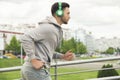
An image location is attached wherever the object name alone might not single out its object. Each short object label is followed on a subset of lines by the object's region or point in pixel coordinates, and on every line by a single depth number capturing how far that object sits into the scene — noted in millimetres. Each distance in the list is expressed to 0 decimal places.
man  2500
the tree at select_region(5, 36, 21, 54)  52676
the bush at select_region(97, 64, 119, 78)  8175
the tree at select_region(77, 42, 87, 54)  71951
